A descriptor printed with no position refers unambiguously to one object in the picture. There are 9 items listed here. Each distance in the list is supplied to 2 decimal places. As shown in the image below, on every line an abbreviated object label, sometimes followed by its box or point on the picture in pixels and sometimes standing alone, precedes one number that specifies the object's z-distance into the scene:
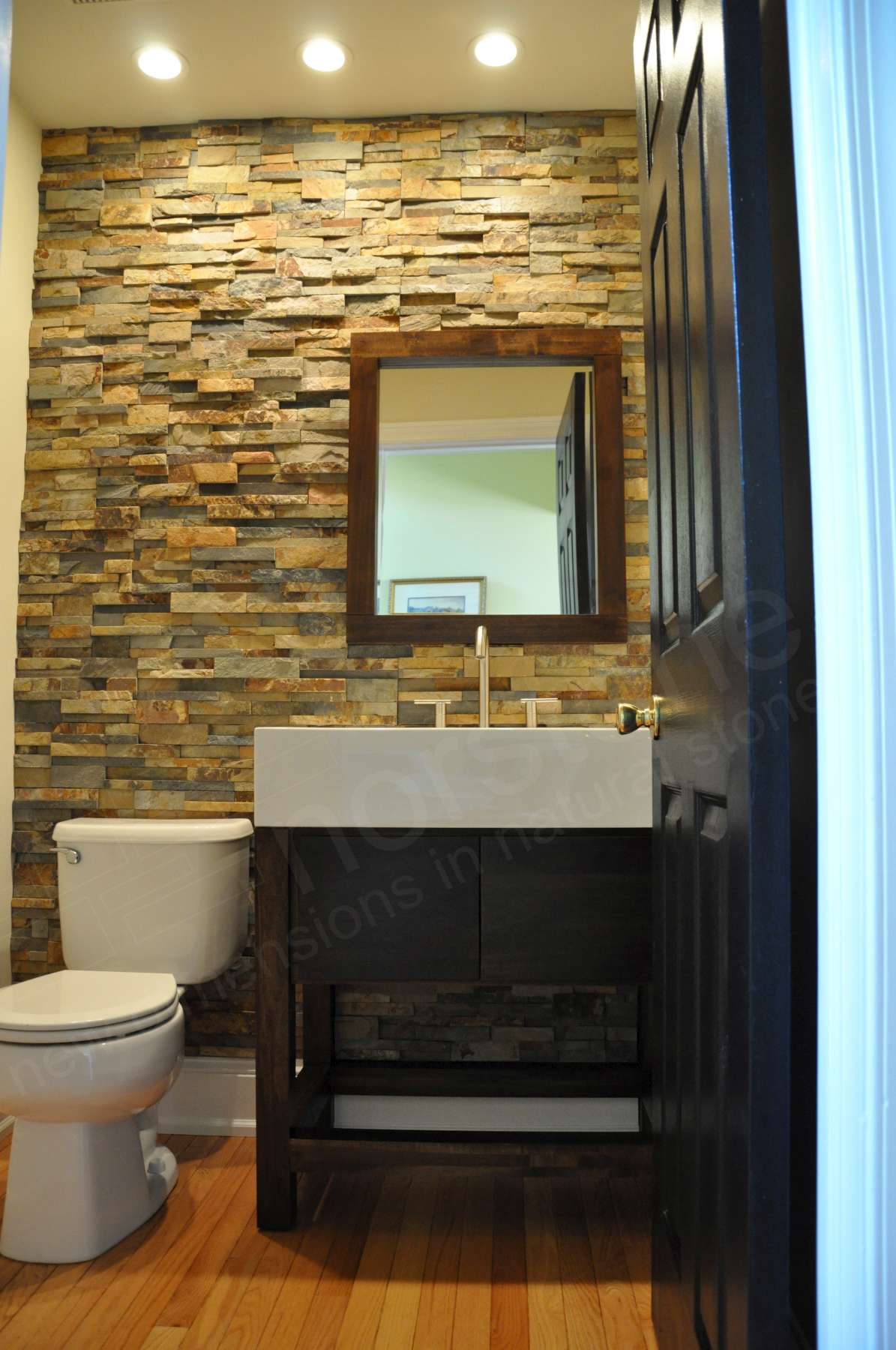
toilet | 1.70
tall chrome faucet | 2.21
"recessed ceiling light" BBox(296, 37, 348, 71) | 2.27
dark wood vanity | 1.85
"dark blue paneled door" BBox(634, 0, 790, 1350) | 0.73
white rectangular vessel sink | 1.81
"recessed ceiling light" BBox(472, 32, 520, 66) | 2.24
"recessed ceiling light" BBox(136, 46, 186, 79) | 2.29
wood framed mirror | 2.39
